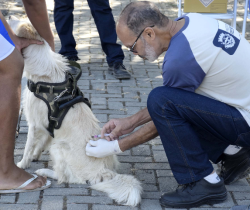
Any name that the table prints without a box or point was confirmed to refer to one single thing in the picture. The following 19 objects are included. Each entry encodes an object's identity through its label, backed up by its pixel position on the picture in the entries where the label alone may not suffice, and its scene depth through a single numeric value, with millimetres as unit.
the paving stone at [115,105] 4410
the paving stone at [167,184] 3006
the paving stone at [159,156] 3410
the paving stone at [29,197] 2754
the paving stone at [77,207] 2697
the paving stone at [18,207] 2672
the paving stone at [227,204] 2785
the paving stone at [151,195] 2876
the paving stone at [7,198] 2748
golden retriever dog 2932
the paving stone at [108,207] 2707
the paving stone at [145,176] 3108
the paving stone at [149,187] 2975
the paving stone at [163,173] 3193
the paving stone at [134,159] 3398
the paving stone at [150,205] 2746
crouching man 2502
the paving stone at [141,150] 3514
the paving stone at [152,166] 3295
